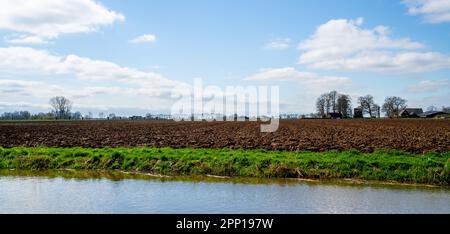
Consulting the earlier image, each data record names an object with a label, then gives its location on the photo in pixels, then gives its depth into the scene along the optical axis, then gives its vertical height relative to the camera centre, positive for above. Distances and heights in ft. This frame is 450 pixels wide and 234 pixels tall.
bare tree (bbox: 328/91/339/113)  551.35 +26.39
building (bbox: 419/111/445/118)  499.10 +4.55
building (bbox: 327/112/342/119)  511.40 +4.45
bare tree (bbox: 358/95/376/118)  545.03 +16.91
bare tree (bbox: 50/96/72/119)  629.10 +18.19
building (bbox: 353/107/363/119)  503.03 +6.46
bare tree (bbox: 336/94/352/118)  524.52 +14.21
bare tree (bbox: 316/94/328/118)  556.51 +17.81
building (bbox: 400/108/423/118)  495.08 +7.28
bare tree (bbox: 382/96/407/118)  559.01 +18.34
